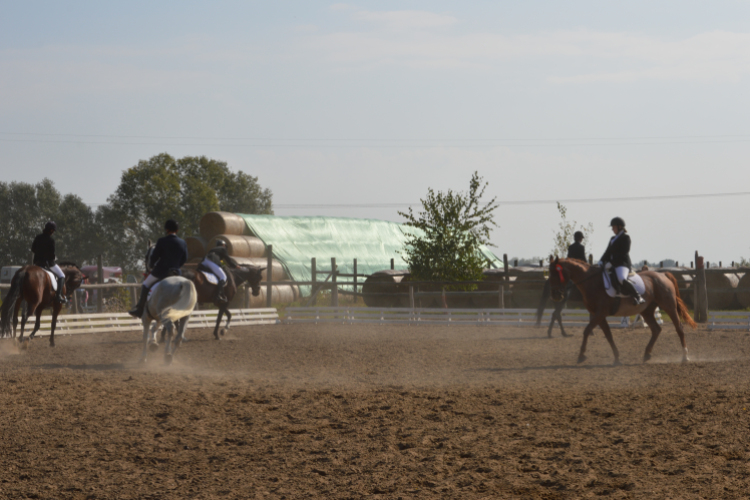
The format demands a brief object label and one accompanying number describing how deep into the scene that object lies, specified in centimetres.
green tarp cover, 4506
